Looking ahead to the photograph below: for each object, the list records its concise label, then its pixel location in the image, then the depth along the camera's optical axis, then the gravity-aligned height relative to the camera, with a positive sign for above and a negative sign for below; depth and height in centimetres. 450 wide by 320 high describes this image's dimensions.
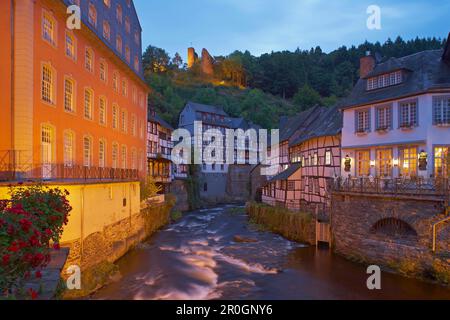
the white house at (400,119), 1956 +279
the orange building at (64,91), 1412 +377
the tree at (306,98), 8738 +1700
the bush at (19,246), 497 -127
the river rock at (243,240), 2595 -573
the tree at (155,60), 10606 +3253
